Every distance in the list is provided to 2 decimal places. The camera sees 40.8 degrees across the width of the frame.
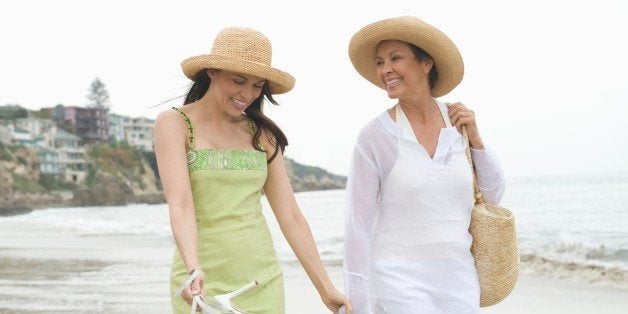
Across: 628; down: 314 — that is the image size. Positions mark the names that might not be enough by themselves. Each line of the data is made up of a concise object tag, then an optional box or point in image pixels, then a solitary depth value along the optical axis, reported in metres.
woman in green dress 3.02
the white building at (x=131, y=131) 105.72
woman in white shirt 3.34
